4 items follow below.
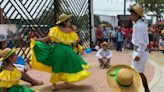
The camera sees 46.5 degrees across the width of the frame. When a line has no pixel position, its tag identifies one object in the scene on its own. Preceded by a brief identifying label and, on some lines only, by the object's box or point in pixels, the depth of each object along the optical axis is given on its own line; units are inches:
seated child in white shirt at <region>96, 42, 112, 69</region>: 247.0
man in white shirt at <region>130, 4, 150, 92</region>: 130.9
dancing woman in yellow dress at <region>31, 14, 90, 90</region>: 164.3
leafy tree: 704.4
